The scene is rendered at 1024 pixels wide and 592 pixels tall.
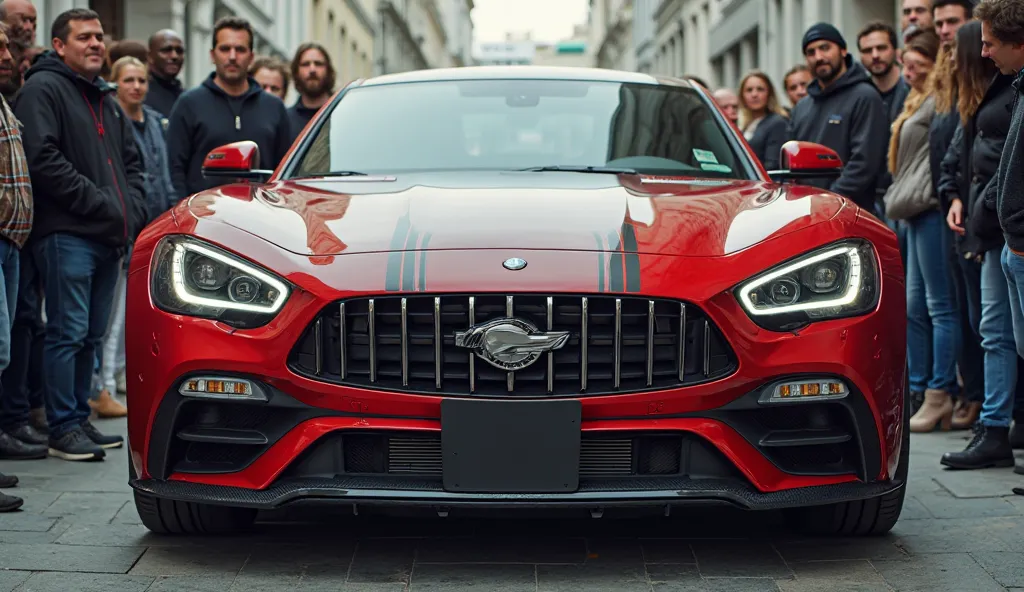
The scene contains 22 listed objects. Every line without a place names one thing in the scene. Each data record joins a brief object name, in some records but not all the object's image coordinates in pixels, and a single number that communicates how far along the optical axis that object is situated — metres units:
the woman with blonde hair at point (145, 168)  7.53
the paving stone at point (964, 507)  4.50
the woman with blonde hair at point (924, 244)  6.68
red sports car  3.45
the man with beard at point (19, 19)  6.81
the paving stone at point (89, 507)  4.49
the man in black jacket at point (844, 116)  7.26
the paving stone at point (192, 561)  3.72
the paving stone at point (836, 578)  3.53
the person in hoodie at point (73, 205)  5.70
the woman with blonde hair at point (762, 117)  8.94
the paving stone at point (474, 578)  3.54
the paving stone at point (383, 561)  3.64
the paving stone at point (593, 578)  3.53
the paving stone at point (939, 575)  3.55
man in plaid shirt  5.27
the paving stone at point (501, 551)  3.83
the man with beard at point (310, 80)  8.44
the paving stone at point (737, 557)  3.68
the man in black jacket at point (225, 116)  7.30
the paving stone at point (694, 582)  3.52
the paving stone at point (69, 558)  3.79
